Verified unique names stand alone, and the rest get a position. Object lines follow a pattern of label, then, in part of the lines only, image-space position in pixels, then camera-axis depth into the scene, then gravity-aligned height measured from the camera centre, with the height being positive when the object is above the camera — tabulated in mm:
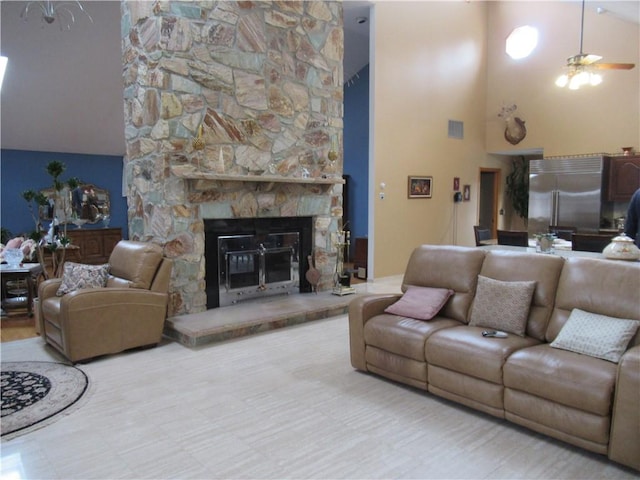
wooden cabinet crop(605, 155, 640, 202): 6961 +390
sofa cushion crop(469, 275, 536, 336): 3016 -706
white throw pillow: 2477 -755
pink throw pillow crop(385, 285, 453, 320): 3412 -778
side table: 5250 -986
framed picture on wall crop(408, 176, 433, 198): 7656 +256
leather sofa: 2273 -900
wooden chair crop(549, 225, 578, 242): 6636 -457
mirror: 9062 -46
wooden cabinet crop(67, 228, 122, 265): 8945 -797
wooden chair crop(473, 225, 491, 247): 6793 -498
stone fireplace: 4660 +954
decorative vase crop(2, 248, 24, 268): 5406 -650
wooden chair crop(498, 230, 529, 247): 5633 -458
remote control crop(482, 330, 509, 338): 2943 -861
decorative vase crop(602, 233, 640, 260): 3516 -377
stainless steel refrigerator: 7254 +151
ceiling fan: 4964 +1513
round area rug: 2828 -1357
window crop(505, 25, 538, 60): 5020 +1794
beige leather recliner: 3693 -914
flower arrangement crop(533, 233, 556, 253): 4391 -397
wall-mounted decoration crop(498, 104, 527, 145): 8656 +1448
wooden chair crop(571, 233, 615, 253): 4922 -446
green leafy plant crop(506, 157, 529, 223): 9594 +335
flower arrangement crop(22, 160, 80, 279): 5113 -448
